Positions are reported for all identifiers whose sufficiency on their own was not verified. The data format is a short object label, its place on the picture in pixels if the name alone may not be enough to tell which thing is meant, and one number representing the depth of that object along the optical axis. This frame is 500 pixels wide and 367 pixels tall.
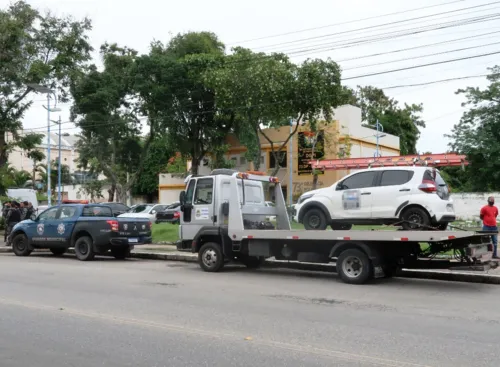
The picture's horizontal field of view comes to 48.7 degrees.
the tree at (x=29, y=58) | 27.25
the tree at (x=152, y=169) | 59.72
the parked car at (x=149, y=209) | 31.55
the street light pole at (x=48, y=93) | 27.53
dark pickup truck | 16.72
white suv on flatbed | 11.91
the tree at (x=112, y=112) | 39.19
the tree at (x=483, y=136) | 28.02
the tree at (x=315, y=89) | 31.20
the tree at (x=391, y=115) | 56.06
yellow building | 40.19
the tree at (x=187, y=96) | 38.62
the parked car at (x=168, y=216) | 30.20
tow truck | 11.08
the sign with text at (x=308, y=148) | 40.03
